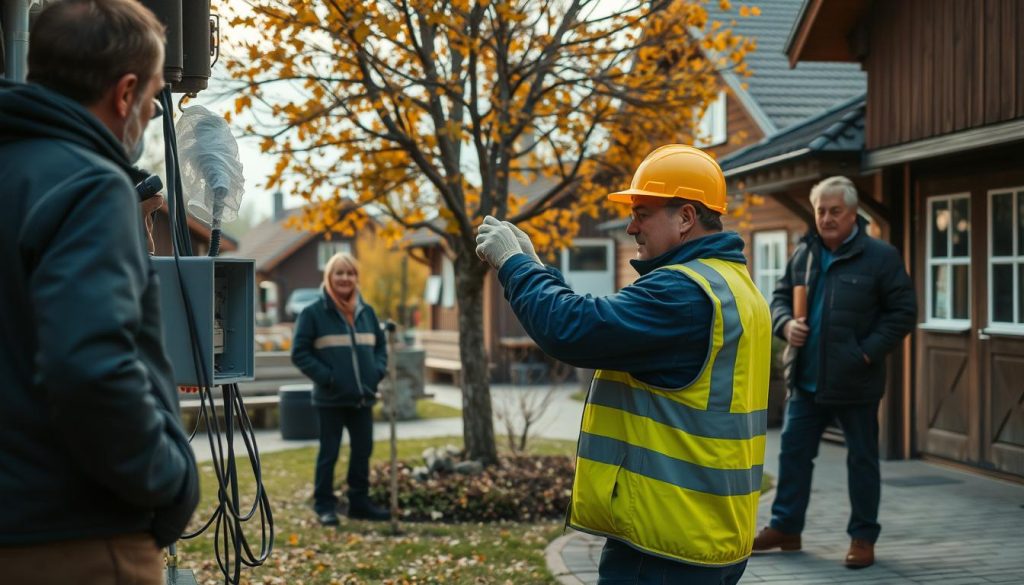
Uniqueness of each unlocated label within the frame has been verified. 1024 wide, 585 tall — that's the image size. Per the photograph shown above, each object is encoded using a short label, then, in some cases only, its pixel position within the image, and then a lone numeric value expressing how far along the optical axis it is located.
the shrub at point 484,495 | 7.98
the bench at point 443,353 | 22.97
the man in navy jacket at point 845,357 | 6.09
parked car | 42.69
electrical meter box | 2.99
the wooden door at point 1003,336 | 8.66
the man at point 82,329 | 1.84
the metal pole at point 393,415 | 7.48
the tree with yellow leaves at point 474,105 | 7.87
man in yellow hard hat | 2.91
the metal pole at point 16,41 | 2.97
